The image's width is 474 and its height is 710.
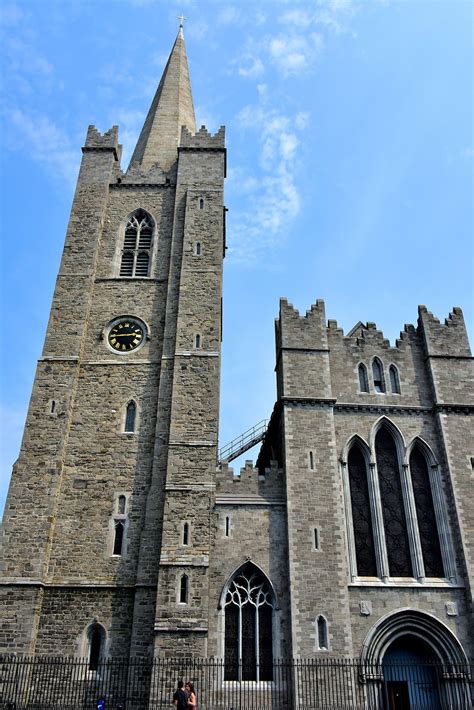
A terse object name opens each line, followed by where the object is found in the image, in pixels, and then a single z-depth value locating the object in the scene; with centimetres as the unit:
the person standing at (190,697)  1224
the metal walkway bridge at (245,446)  2844
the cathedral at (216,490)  1769
